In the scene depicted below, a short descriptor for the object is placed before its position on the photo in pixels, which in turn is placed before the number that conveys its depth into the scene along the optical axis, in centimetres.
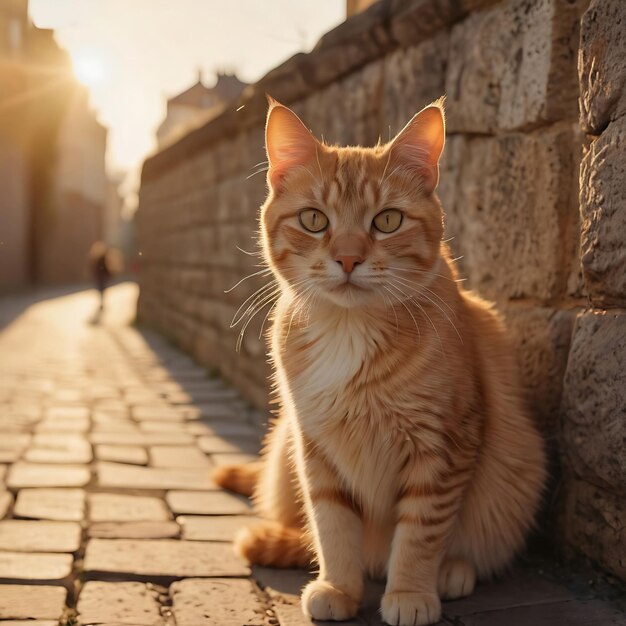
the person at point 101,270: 1585
